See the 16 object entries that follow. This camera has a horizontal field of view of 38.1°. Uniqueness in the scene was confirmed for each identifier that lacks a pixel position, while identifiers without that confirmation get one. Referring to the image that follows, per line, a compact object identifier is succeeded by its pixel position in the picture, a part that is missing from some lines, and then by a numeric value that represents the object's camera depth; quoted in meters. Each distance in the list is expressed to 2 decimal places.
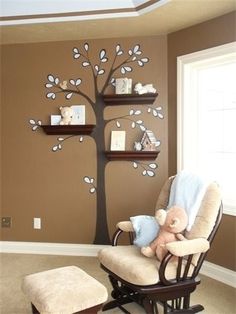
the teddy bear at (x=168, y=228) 2.30
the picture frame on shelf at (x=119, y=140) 3.53
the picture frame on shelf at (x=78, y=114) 3.60
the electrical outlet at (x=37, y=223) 3.77
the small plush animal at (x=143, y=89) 3.41
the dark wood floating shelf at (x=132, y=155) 3.43
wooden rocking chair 2.11
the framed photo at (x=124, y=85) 3.42
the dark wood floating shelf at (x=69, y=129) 3.51
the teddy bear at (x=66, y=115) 3.56
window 3.12
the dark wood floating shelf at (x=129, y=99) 3.39
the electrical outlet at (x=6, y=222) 3.84
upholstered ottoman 1.80
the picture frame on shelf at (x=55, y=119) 3.63
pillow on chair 2.46
